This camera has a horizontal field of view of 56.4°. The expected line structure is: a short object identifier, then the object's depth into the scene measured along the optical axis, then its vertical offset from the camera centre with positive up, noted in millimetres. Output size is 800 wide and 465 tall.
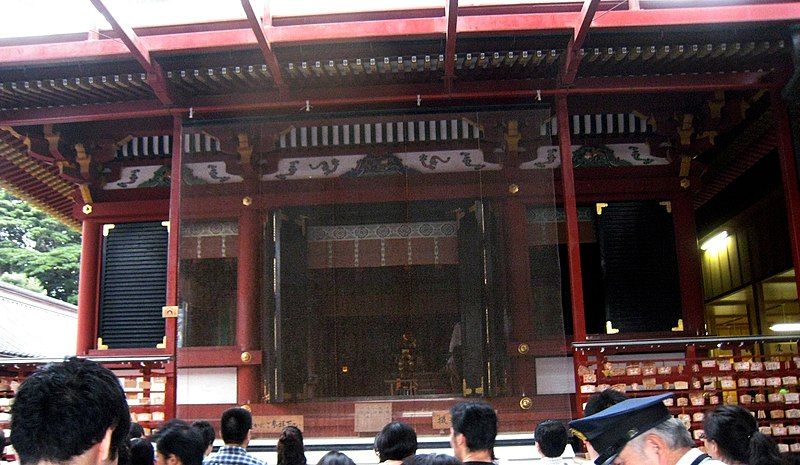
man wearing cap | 2455 -251
